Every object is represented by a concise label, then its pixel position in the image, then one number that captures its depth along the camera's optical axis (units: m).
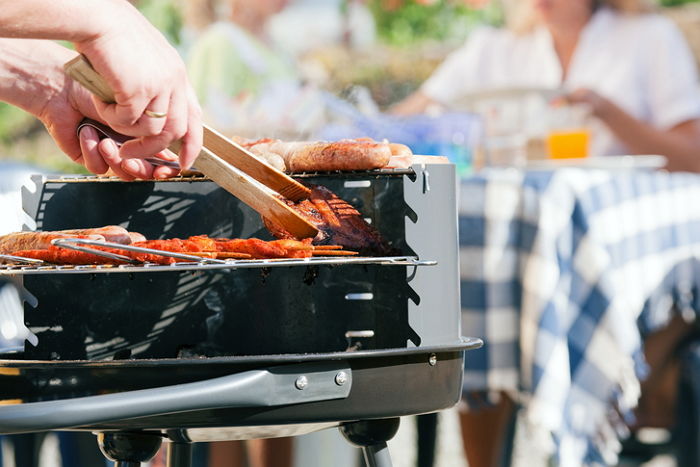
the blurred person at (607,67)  5.30
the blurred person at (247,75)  3.32
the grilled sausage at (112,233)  1.92
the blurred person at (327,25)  7.46
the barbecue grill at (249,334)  1.85
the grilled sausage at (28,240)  1.91
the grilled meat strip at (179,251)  1.90
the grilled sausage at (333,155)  1.98
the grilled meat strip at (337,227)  1.96
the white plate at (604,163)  3.03
